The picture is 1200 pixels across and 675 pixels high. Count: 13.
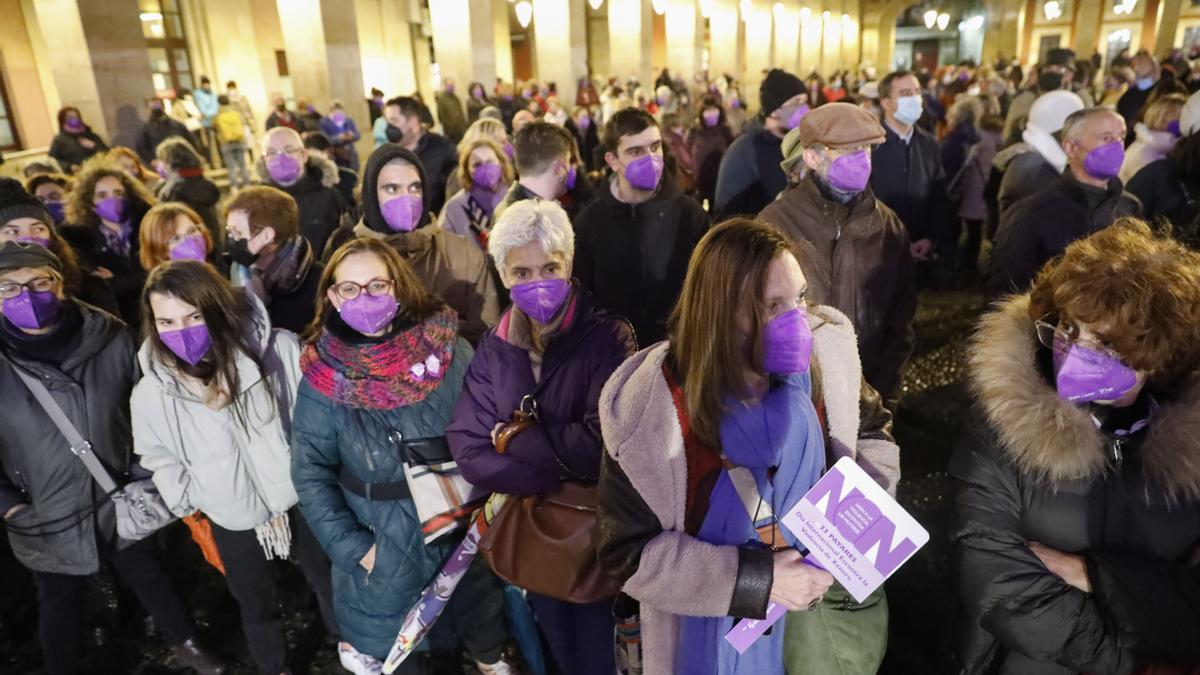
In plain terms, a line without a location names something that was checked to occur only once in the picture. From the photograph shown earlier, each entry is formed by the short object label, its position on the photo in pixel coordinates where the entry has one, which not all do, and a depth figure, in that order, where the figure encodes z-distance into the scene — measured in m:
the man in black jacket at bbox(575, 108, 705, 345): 3.65
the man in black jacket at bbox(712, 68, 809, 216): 4.93
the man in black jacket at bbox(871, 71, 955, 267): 4.84
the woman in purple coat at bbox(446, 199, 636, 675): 2.20
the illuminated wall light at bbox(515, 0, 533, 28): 17.17
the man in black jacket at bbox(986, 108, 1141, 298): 3.41
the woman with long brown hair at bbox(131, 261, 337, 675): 2.64
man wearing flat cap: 3.08
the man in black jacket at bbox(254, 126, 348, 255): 5.32
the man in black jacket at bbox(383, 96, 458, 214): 6.72
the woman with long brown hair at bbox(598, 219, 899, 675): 1.61
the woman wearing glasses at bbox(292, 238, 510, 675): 2.47
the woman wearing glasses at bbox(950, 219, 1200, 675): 1.61
